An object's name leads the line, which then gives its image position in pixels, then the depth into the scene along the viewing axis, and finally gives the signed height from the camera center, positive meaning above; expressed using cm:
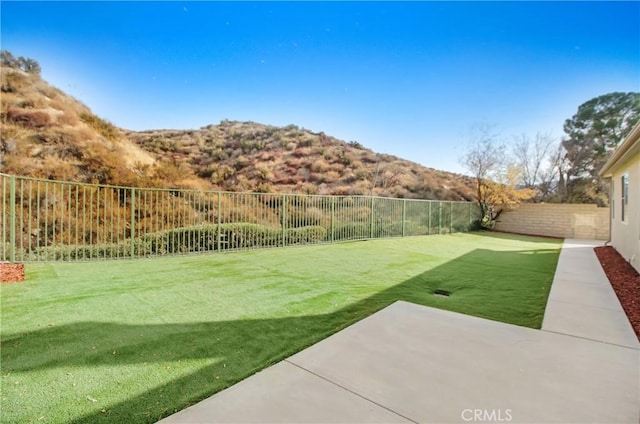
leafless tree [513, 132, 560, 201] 2189 +373
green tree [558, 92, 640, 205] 2120 +526
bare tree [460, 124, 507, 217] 1671 +297
